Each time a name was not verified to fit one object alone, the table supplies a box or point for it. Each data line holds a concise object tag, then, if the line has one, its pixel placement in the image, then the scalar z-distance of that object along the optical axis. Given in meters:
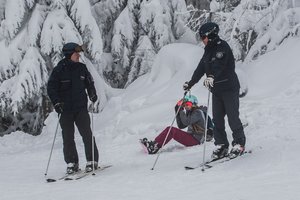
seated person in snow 14.82
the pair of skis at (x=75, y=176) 12.02
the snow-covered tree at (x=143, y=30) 27.42
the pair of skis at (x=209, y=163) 11.22
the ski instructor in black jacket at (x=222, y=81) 11.53
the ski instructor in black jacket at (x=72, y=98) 12.57
